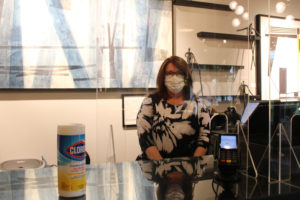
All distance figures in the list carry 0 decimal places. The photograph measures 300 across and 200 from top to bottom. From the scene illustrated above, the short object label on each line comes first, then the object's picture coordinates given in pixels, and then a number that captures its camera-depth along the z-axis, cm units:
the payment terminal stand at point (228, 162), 74
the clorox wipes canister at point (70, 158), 59
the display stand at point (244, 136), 84
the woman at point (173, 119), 110
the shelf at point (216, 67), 110
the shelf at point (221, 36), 107
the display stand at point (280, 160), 77
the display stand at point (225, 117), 96
